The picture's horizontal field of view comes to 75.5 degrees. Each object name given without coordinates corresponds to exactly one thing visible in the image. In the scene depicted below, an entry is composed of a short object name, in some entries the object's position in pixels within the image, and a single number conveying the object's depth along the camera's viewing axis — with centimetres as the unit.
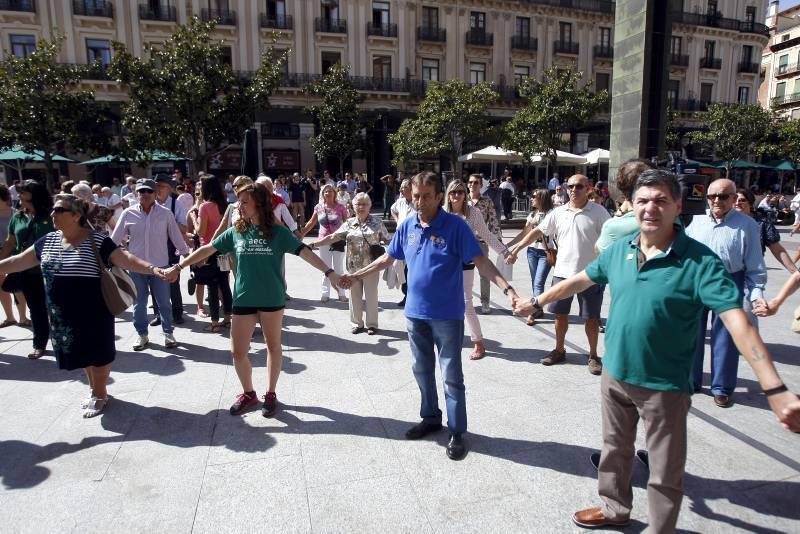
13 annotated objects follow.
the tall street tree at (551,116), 2259
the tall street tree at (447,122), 2236
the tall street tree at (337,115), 2464
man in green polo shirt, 222
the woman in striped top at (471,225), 529
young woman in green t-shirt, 380
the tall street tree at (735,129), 3033
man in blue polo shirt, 333
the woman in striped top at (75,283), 384
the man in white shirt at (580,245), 473
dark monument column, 805
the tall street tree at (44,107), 1845
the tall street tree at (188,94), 1822
